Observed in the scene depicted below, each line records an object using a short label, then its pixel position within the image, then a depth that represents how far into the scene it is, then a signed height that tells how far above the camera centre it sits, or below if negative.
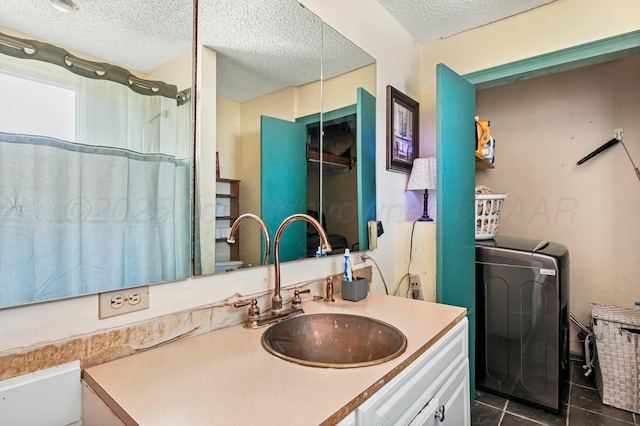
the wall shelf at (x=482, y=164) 2.46 +0.40
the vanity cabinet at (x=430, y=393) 0.75 -0.51
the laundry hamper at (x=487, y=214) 2.23 -0.02
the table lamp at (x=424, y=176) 2.07 +0.23
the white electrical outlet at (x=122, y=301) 0.82 -0.24
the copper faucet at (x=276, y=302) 1.10 -0.32
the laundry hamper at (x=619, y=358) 1.91 -0.88
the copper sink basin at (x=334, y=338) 1.08 -0.45
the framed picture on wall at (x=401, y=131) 1.96 +0.52
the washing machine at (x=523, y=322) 1.90 -0.68
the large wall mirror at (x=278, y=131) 1.08 +0.34
